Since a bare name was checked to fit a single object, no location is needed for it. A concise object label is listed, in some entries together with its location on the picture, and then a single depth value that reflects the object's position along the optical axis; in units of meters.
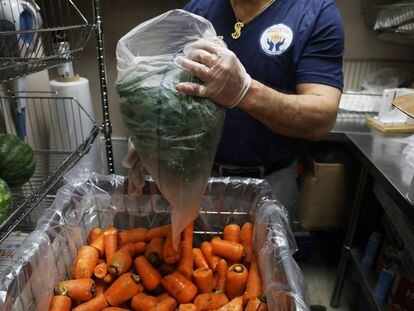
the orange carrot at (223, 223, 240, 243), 0.87
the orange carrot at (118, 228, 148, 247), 0.88
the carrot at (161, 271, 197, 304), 0.78
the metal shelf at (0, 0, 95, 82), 0.65
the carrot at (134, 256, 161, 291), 0.80
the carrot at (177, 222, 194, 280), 0.82
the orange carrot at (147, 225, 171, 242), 0.88
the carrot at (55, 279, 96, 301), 0.74
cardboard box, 1.55
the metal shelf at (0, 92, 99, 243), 0.92
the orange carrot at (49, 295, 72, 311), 0.71
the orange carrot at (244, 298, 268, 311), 0.71
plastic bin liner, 0.63
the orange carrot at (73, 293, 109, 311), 0.73
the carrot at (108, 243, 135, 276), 0.80
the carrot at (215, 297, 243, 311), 0.74
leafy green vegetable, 0.58
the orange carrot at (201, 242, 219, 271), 0.85
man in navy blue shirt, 0.79
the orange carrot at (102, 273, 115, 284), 0.80
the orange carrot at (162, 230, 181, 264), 0.83
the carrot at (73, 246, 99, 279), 0.78
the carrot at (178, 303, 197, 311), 0.74
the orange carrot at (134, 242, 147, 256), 0.86
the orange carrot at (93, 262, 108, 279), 0.80
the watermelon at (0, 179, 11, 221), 0.60
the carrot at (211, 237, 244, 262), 0.84
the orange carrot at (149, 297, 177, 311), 0.75
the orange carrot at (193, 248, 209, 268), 0.85
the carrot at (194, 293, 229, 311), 0.76
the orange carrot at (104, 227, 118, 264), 0.84
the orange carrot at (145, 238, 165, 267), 0.83
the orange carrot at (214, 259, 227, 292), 0.82
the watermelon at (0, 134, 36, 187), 0.75
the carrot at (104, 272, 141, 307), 0.77
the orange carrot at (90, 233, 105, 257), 0.85
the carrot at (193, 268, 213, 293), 0.80
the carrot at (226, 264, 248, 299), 0.79
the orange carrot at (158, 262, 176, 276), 0.83
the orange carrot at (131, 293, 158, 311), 0.76
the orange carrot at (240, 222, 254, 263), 0.86
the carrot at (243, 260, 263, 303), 0.76
